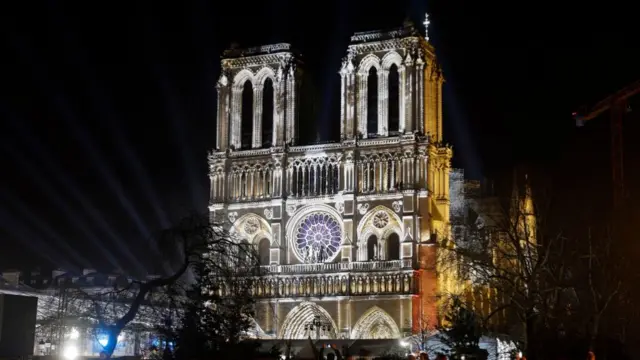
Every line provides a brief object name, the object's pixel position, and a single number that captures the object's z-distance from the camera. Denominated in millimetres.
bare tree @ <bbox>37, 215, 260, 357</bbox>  32781
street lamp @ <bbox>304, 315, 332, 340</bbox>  70000
